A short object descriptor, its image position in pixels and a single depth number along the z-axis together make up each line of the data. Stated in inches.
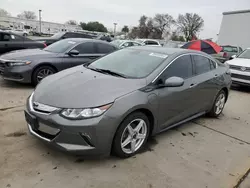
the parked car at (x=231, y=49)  610.2
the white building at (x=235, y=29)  947.3
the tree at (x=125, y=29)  2800.2
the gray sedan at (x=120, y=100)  98.4
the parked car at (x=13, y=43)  315.6
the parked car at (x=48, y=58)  218.7
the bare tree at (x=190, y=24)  2185.0
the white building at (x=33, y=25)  2437.5
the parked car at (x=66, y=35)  543.6
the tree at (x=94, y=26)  2822.3
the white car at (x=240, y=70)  304.2
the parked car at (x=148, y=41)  672.4
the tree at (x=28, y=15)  3336.6
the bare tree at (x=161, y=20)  2313.0
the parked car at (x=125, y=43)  553.5
